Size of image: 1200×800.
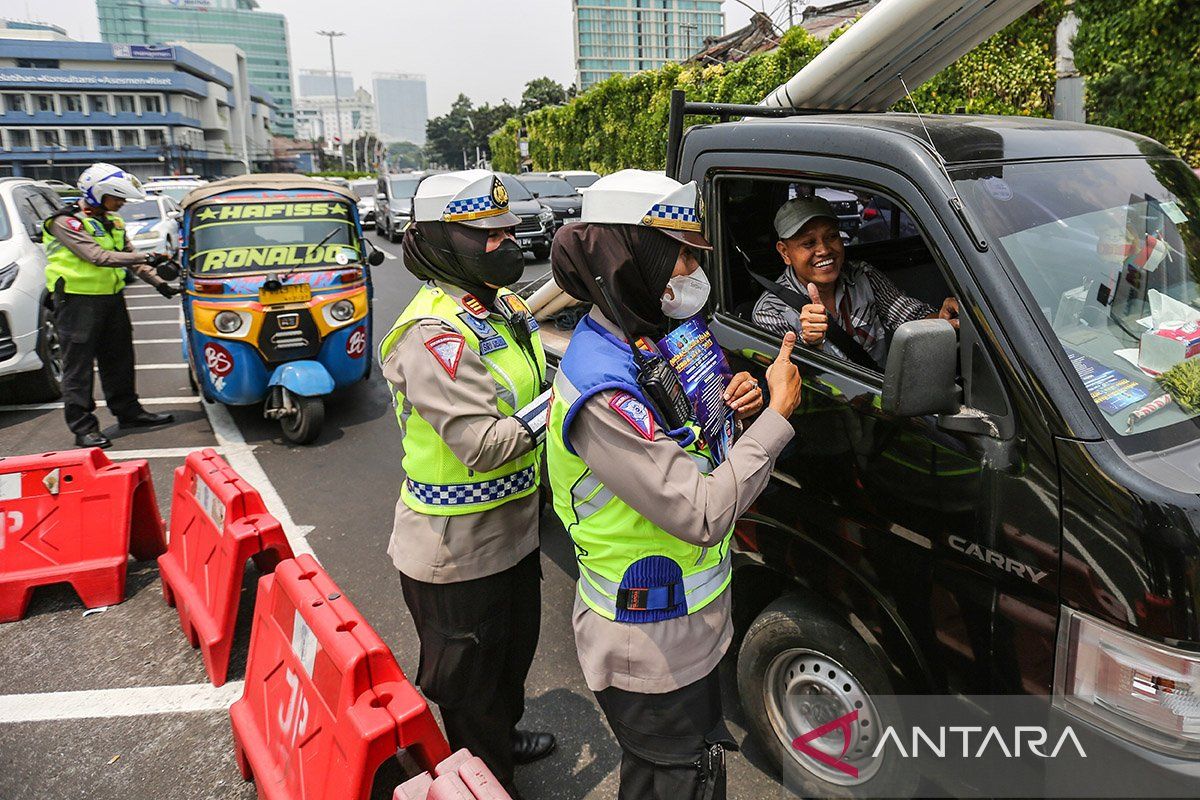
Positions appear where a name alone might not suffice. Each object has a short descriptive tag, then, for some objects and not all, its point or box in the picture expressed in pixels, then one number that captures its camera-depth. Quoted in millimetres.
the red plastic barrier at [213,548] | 3293
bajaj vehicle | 6137
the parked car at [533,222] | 14719
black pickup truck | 1652
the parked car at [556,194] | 17469
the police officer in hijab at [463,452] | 2178
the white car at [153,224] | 16516
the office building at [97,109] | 75562
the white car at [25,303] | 6836
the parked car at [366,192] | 27700
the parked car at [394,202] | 20594
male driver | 2607
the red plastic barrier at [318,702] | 2047
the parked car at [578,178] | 20081
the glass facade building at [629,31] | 125312
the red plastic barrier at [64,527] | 3914
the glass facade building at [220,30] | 150625
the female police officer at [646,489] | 1634
